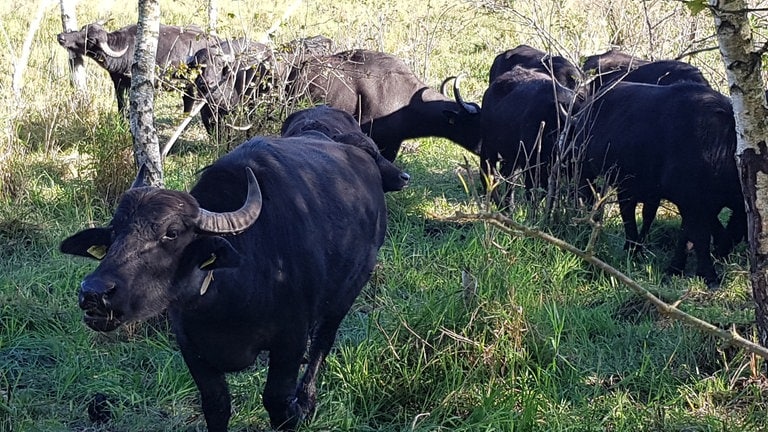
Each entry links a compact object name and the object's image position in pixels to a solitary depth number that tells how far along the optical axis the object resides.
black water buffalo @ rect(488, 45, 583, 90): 9.35
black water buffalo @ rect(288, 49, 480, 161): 9.63
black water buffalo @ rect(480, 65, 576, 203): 8.19
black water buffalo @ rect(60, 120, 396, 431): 3.58
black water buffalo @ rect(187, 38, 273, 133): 8.33
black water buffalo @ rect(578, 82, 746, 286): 6.54
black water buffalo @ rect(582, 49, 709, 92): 8.64
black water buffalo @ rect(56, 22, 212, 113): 11.79
